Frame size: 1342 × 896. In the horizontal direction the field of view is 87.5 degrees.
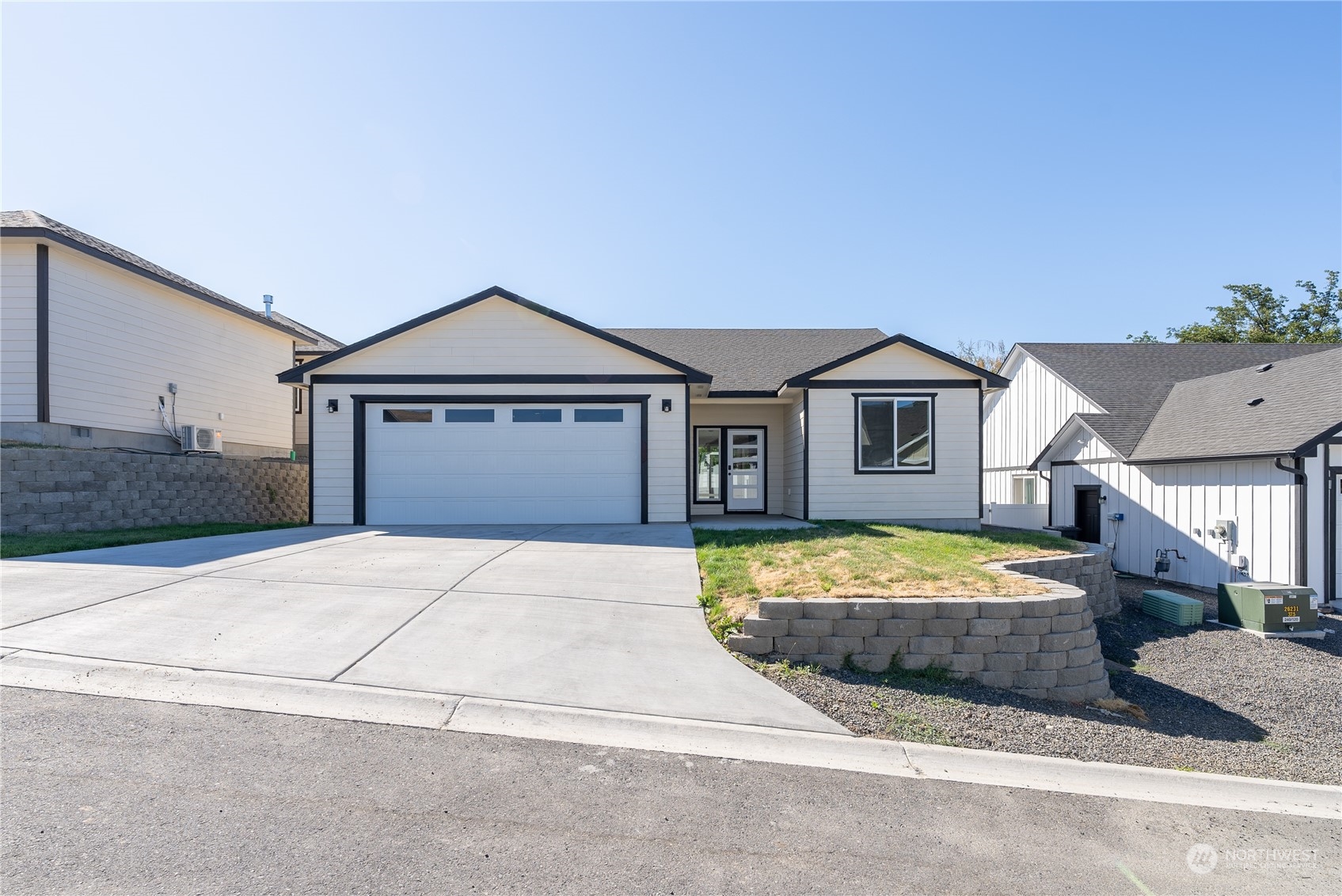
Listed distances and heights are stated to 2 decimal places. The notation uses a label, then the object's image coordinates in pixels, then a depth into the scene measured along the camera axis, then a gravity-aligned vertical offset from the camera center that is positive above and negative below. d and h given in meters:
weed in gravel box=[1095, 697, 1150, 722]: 6.25 -2.45
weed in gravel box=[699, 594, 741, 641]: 6.12 -1.64
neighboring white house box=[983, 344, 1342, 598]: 11.64 -0.32
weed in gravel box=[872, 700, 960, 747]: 4.72 -2.02
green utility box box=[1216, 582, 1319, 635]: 10.08 -2.47
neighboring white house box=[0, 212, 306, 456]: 11.77 +1.74
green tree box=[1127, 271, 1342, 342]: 31.92 +5.59
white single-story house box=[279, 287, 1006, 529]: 12.65 +0.28
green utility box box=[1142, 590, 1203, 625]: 10.68 -2.64
